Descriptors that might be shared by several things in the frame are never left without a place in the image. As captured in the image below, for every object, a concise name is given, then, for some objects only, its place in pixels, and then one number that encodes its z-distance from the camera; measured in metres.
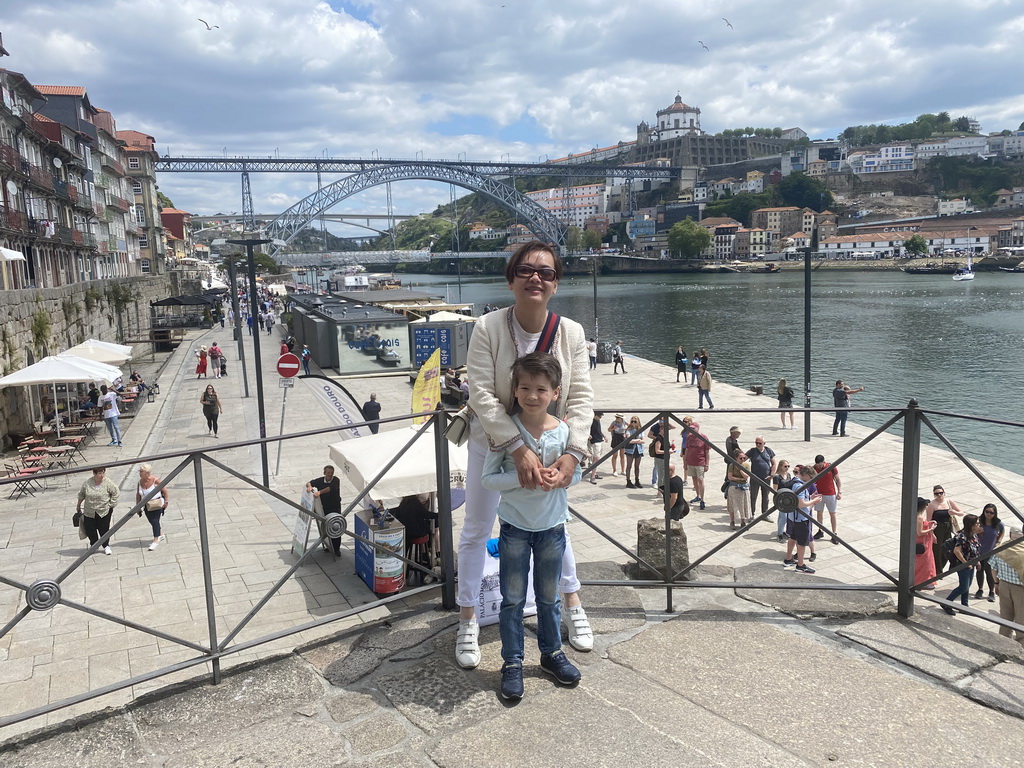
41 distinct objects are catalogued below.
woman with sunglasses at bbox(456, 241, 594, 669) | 3.12
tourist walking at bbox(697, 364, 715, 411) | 21.75
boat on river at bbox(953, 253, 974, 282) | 108.12
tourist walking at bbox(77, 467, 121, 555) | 8.72
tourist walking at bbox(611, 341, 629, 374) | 30.62
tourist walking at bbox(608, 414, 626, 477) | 14.52
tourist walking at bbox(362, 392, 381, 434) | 16.72
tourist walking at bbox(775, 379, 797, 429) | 20.08
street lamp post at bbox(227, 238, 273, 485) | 14.02
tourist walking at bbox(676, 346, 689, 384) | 28.45
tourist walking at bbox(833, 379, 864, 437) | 18.93
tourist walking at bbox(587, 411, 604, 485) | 14.14
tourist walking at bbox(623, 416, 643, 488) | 12.94
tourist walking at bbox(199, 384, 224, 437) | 17.88
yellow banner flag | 12.91
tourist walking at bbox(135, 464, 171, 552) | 8.77
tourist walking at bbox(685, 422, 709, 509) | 12.55
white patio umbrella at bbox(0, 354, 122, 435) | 15.15
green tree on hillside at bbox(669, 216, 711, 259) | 153.88
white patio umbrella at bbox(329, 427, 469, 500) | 6.82
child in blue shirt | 3.12
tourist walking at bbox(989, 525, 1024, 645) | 5.72
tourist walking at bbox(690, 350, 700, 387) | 25.81
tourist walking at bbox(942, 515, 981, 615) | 7.77
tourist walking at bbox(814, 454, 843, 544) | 10.20
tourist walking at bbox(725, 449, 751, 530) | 11.42
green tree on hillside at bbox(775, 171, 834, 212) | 168.38
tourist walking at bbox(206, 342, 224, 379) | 27.56
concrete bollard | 5.32
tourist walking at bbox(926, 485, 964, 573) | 9.14
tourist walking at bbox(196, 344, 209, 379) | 27.68
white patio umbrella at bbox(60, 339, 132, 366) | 20.50
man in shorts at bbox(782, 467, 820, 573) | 9.32
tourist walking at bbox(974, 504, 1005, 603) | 7.71
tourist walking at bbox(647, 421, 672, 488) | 11.78
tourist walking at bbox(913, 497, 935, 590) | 7.93
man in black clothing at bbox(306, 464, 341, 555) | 8.20
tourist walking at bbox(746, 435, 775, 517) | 11.30
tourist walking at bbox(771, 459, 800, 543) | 10.35
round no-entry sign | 14.36
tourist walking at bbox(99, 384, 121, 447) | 16.92
